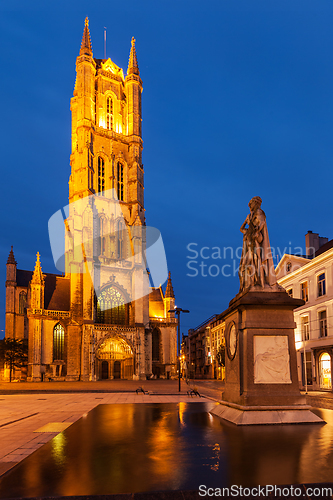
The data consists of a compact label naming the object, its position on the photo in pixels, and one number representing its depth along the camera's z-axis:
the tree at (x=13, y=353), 55.25
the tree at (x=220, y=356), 50.00
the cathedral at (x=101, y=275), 52.91
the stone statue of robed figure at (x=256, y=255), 8.72
